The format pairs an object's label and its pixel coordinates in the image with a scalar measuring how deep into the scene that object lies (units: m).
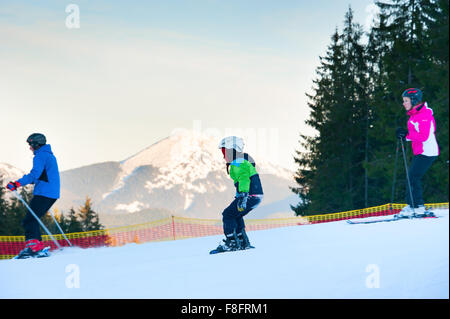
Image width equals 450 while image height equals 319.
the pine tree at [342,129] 29.98
